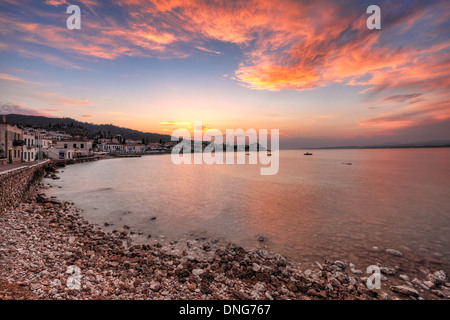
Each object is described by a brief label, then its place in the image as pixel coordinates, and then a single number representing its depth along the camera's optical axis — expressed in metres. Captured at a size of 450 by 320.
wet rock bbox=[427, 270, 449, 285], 7.41
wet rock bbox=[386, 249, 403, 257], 9.58
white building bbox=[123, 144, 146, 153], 136.38
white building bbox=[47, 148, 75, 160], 58.90
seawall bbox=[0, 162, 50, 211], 13.31
